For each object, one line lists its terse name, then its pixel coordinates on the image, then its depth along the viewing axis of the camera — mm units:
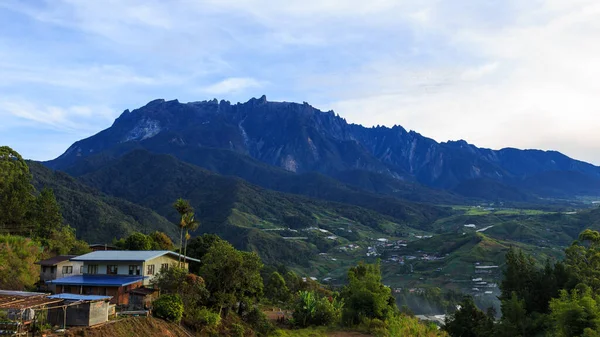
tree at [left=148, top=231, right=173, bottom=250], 58344
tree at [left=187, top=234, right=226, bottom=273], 52312
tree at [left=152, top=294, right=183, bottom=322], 31625
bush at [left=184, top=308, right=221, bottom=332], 33562
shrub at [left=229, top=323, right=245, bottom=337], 35469
